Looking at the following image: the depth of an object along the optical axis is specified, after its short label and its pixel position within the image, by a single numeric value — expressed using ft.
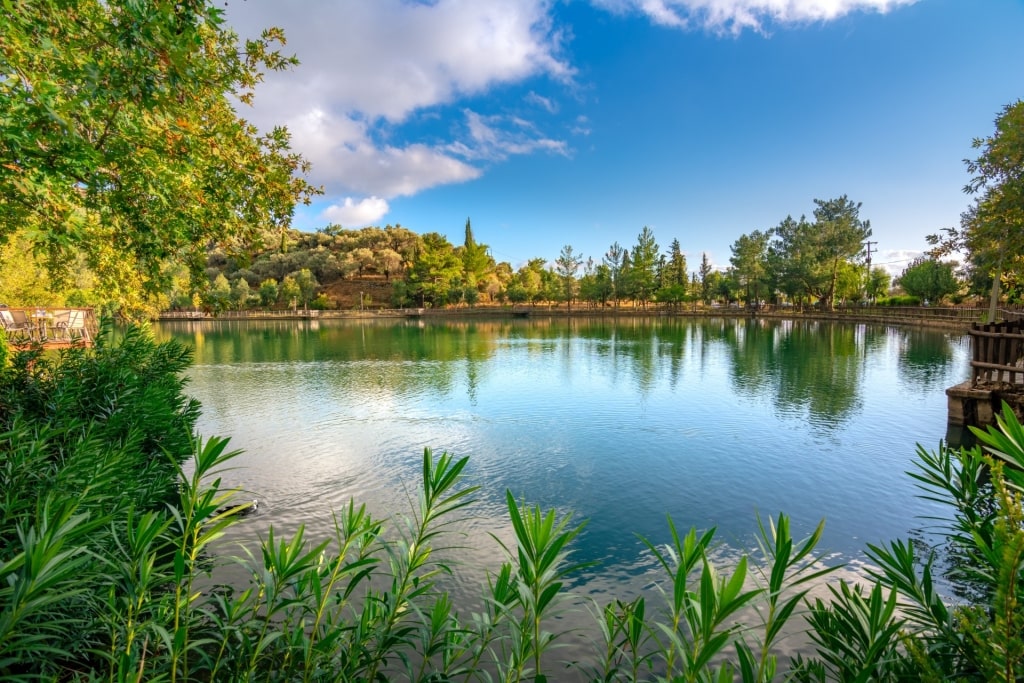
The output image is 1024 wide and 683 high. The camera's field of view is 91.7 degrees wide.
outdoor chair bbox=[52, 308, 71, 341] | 78.59
